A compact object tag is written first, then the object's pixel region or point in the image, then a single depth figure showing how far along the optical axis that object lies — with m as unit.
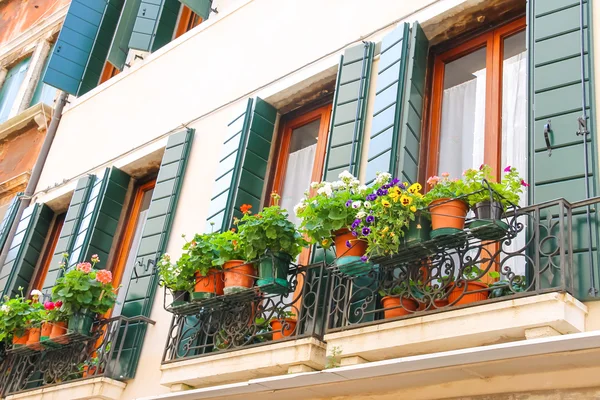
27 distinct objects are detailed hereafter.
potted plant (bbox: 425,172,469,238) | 4.43
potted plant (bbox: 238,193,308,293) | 5.25
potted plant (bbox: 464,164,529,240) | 4.29
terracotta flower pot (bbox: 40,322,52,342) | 6.74
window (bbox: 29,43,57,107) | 11.08
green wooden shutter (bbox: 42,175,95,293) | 7.84
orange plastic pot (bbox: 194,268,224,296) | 5.61
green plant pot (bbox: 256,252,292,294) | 5.21
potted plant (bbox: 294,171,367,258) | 4.88
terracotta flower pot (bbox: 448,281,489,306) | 4.40
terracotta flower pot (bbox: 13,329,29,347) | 7.01
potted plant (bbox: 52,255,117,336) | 6.55
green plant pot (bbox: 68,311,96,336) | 6.51
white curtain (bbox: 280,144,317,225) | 6.72
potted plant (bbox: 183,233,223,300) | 5.61
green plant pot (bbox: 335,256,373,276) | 4.77
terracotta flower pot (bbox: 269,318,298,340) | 5.25
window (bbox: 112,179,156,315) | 7.62
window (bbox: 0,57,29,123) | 12.04
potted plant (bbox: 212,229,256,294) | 5.44
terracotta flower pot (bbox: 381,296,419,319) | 4.63
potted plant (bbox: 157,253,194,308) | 5.74
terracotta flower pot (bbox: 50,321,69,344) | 6.62
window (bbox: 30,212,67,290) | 8.74
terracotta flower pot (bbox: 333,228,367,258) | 4.84
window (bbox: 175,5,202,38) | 9.52
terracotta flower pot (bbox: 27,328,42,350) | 6.80
